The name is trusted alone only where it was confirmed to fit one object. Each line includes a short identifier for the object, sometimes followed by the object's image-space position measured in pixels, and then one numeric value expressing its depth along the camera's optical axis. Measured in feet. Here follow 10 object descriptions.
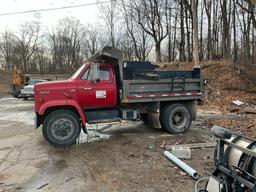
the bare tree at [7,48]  135.73
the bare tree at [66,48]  125.42
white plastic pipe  11.32
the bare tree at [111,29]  94.63
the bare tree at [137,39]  85.55
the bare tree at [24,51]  131.30
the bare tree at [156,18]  76.18
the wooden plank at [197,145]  15.74
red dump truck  16.77
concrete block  13.72
